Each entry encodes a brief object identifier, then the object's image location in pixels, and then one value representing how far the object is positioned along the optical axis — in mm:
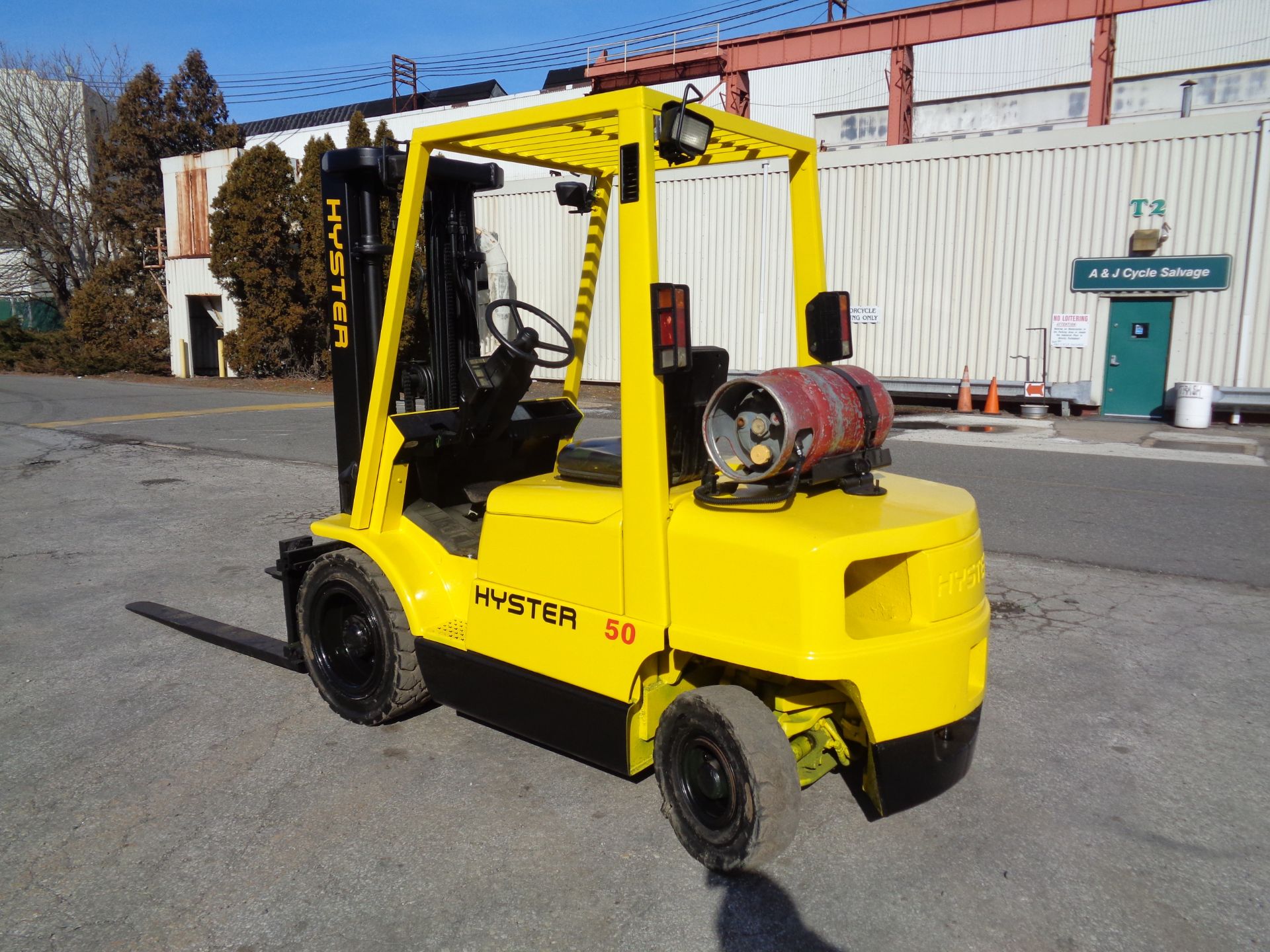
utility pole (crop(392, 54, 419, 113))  50750
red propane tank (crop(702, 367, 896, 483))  3080
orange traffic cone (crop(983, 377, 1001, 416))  18203
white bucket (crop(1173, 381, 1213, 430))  15758
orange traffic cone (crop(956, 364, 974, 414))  18422
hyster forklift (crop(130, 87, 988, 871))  3033
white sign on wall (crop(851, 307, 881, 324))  19844
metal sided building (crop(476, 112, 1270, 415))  16562
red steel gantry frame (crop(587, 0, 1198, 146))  26562
